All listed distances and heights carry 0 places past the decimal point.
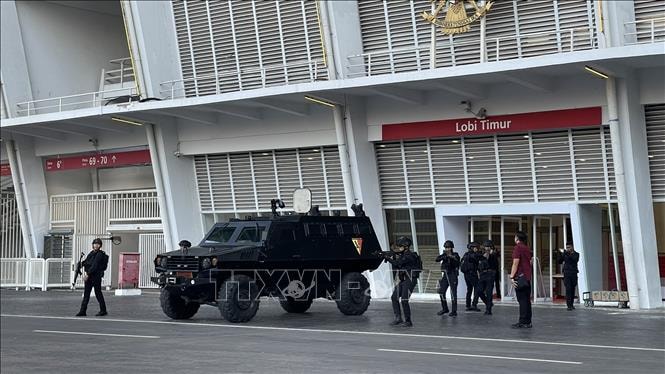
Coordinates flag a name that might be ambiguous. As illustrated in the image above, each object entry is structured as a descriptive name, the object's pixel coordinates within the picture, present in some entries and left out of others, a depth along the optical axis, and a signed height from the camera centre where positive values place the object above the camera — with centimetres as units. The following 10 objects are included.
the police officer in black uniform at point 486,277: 2092 +22
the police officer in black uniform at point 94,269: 2092 +72
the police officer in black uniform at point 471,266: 2111 +47
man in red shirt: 1705 +23
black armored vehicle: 1906 +61
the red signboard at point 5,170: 3762 +516
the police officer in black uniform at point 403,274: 1793 +30
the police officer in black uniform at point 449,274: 2062 +32
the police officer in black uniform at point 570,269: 2280 +34
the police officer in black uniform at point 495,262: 2090 +56
